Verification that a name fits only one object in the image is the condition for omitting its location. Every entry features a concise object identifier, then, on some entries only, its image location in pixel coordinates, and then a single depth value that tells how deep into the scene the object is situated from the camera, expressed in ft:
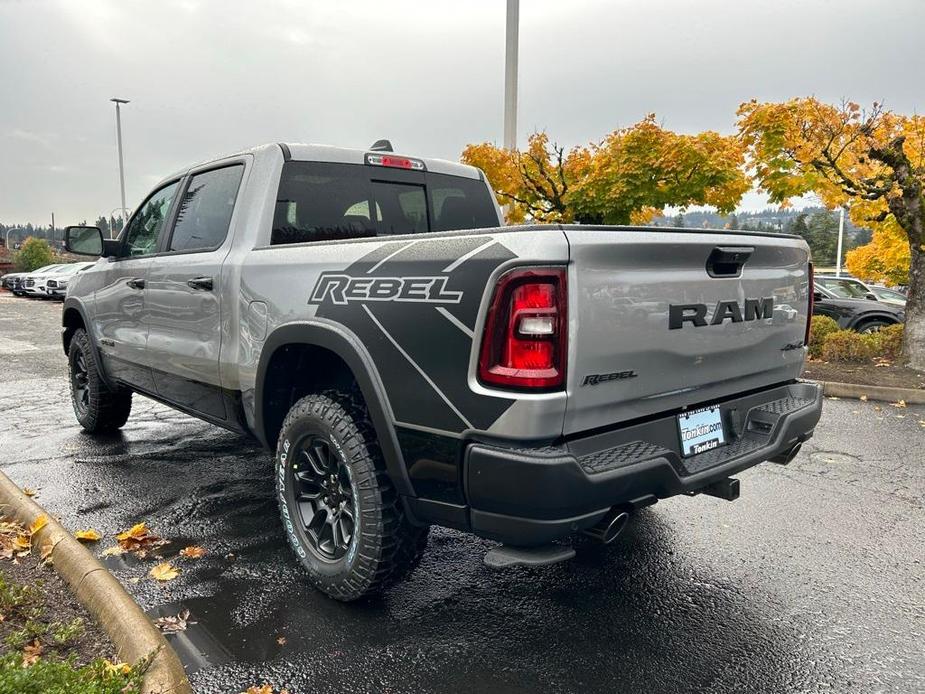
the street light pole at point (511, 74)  33.58
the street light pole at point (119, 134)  111.24
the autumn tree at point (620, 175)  36.73
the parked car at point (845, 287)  42.88
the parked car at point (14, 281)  96.49
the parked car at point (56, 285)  86.15
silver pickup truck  7.18
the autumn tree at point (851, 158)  28.94
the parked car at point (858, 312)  39.47
